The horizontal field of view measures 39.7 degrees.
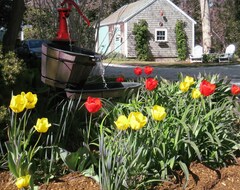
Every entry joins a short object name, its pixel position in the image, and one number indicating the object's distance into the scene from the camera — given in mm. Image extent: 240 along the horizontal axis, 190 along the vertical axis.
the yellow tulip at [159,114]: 2414
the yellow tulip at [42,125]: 2276
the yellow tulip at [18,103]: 2244
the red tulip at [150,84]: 3094
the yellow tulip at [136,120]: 2220
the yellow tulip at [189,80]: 3331
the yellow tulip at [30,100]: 2385
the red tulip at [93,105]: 2380
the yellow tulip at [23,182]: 1980
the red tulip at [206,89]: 2890
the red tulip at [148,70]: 3787
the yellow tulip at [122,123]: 2224
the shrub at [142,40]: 24244
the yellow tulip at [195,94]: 2994
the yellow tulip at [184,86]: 3146
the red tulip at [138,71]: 3886
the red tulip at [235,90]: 3297
